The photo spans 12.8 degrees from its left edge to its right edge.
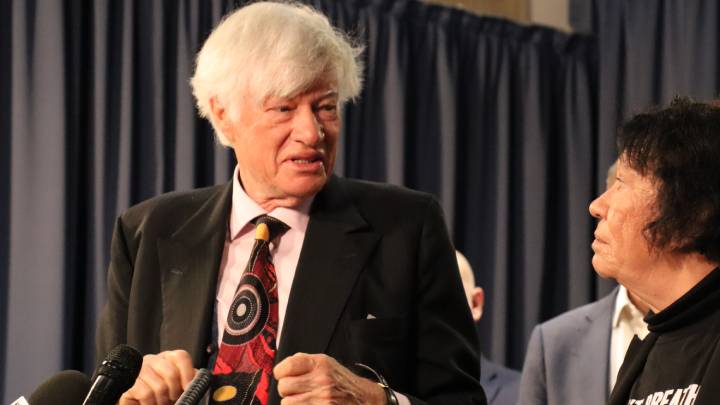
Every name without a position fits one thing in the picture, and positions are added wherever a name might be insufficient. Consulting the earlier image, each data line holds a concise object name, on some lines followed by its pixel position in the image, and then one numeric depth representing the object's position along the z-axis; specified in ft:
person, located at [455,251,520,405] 17.74
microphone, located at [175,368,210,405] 11.66
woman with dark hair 12.26
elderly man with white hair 12.78
